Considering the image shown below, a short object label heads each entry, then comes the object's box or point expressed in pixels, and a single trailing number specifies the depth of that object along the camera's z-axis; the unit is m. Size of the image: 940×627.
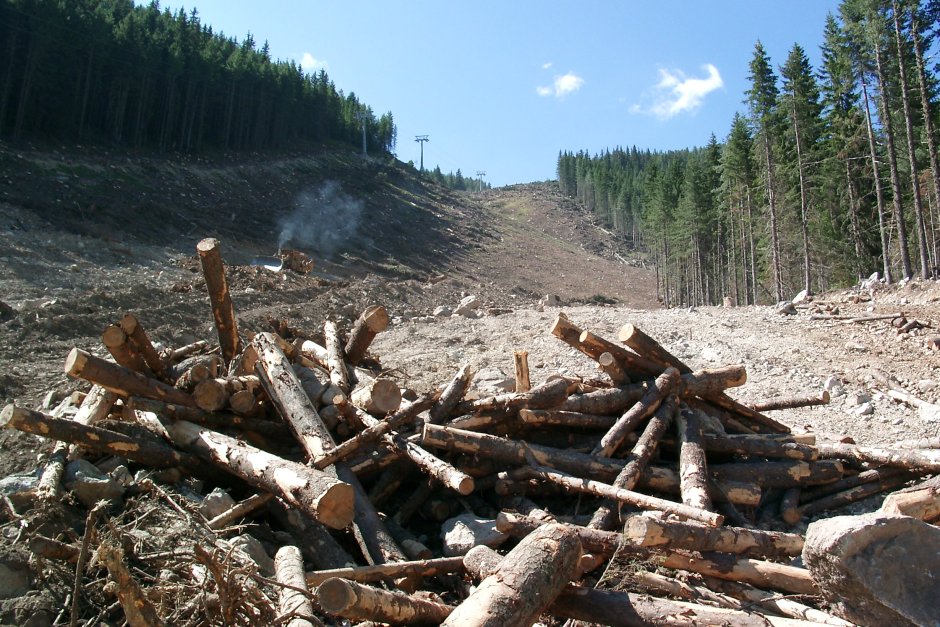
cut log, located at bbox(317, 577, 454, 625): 3.34
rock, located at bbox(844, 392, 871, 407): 12.34
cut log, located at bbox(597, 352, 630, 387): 7.70
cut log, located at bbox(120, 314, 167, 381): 7.06
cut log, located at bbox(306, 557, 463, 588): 4.56
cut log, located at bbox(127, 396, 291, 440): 6.60
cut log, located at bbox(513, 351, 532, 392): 8.26
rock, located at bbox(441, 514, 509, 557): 5.46
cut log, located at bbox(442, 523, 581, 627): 3.39
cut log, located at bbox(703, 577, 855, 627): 4.14
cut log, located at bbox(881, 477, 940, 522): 5.50
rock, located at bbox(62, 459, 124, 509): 5.41
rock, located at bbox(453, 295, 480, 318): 22.34
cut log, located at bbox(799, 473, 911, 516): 6.83
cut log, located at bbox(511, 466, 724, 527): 5.11
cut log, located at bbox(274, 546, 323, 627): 3.69
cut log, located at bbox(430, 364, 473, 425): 6.92
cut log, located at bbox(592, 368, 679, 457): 6.84
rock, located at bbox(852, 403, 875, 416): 11.85
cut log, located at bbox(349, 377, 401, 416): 7.01
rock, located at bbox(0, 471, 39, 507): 5.22
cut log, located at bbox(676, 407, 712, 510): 5.93
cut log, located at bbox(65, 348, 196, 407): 6.40
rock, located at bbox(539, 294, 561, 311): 29.71
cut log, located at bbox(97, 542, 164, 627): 2.96
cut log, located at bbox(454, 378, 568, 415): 7.00
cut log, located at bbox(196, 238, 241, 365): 7.97
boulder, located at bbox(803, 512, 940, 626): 3.46
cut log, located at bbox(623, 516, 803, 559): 4.59
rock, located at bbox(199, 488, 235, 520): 5.57
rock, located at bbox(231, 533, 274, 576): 4.85
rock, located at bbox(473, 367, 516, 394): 10.47
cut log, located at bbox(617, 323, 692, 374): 7.68
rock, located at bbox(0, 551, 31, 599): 4.41
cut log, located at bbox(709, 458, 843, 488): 6.83
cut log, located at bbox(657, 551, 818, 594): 4.62
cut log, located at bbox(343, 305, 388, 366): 9.16
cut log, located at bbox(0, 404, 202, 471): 5.70
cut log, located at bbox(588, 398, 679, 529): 5.89
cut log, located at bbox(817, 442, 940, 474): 6.78
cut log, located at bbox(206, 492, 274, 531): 5.30
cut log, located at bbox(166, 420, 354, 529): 4.74
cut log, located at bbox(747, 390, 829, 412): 8.83
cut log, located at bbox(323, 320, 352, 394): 8.29
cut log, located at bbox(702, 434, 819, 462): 7.04
